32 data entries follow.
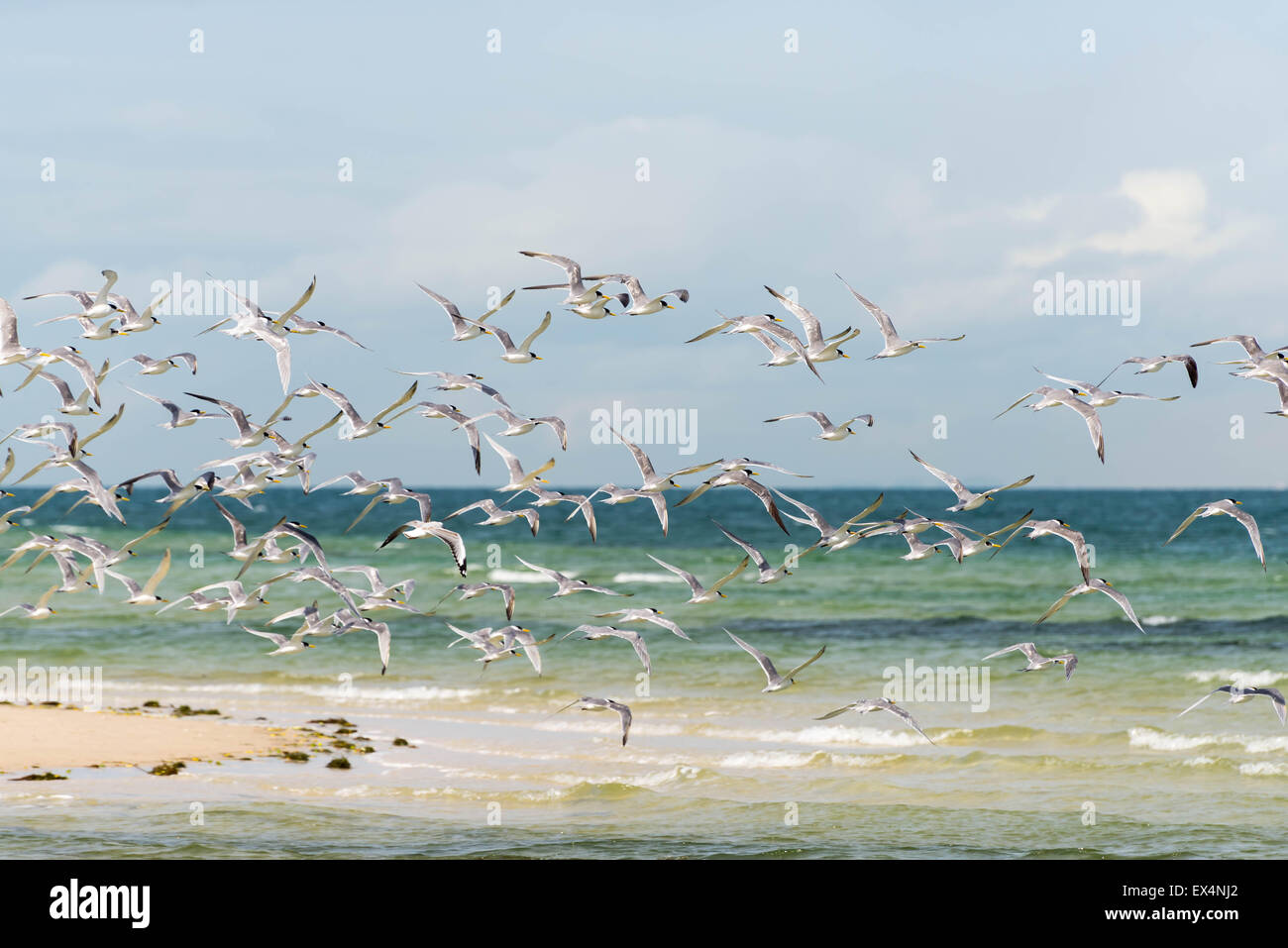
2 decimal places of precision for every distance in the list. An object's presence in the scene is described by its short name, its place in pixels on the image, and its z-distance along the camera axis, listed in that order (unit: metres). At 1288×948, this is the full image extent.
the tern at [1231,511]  18.52
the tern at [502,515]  19.59
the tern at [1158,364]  18.73
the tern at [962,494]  19.14
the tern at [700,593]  19.97
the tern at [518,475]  19.78
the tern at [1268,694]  18.44
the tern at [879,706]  17.50
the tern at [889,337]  19.80
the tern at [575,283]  19.38
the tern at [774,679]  19.05
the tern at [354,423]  19.53
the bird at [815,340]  19.50
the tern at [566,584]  20.73
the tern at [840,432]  19.69
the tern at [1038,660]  19.75
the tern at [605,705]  18.11
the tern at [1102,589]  18.47
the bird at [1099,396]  19.28
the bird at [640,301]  19.38
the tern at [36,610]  21.52
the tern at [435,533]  18.52
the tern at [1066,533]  19.18
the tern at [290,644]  21.66
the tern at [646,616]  19.48
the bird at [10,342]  17.55
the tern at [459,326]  19.55
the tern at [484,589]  19.98
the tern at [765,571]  19.80
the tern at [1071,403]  19.45
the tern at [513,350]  19.92
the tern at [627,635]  19.29
